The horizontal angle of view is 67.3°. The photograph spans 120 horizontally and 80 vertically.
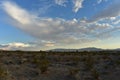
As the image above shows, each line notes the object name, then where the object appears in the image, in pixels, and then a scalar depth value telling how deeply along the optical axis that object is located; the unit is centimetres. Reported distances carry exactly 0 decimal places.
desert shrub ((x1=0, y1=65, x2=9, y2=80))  626
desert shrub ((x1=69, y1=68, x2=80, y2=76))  691
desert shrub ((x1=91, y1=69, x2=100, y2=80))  662
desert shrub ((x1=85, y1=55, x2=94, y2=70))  776
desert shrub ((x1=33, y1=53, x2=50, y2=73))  719
